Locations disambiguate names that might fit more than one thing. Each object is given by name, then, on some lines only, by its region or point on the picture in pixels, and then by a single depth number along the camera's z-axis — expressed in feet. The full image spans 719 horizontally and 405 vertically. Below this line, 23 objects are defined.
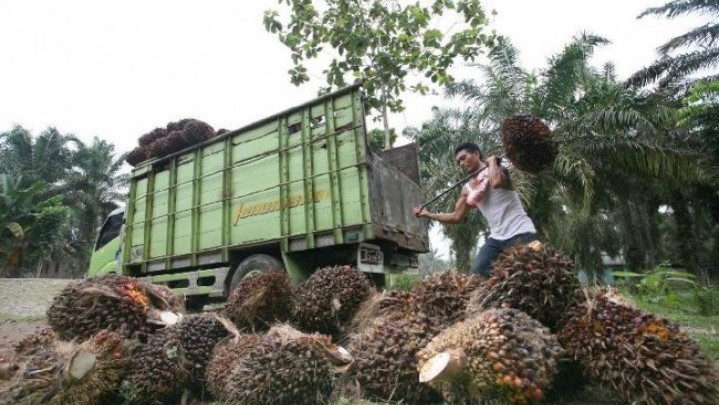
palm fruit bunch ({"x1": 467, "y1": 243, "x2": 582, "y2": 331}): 7.54
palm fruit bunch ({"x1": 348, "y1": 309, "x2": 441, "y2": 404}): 7.77
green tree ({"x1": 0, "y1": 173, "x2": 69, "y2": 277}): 79.05
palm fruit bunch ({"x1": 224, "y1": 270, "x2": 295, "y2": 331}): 11.39
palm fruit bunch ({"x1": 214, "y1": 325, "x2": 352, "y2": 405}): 7.63
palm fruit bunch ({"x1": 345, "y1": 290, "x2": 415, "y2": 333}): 9.82
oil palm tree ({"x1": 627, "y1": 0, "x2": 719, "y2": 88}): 60.90
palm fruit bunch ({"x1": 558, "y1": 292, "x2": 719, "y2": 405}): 5.83
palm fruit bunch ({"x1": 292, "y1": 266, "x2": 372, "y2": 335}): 10.87
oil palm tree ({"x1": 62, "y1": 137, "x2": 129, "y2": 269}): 112.27
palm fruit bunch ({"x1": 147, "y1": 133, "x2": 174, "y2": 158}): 28.12
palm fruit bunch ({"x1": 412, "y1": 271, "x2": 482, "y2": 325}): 8.50
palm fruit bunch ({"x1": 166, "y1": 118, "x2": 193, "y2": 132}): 29.37
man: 11.87
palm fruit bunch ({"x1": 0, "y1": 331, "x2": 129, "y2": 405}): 7.78
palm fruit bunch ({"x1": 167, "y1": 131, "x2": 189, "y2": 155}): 27.94
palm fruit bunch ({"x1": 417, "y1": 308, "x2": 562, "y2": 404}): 6.13
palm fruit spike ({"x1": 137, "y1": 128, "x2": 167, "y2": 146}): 30.96
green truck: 19.85
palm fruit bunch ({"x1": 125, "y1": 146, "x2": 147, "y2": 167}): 30.66
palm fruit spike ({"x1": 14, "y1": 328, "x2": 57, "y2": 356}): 9.36
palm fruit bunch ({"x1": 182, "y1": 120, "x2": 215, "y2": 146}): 27.63
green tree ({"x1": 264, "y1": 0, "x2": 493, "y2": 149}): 32.48
